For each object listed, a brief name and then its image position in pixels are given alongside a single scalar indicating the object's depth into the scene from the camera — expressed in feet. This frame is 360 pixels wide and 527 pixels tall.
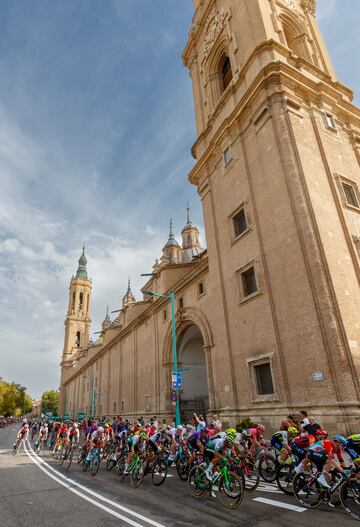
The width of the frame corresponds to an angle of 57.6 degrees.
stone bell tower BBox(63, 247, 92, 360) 276.00
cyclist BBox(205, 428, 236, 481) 23.26
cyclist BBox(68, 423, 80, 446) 47.70
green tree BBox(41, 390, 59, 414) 468.18
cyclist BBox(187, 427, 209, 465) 29.30
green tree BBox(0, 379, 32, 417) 234.17
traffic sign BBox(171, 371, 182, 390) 56.18
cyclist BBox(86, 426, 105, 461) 38.83
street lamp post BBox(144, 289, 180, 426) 53.42
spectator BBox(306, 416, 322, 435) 26.60
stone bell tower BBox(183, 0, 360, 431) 39.14
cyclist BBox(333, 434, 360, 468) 19.69
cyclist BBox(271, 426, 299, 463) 27.81
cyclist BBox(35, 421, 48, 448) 67.46
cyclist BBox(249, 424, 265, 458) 29.58
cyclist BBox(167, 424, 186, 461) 34.98
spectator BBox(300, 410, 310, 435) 27.04
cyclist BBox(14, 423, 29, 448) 61.01
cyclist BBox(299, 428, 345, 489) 19.97
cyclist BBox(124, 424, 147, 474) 32.27
